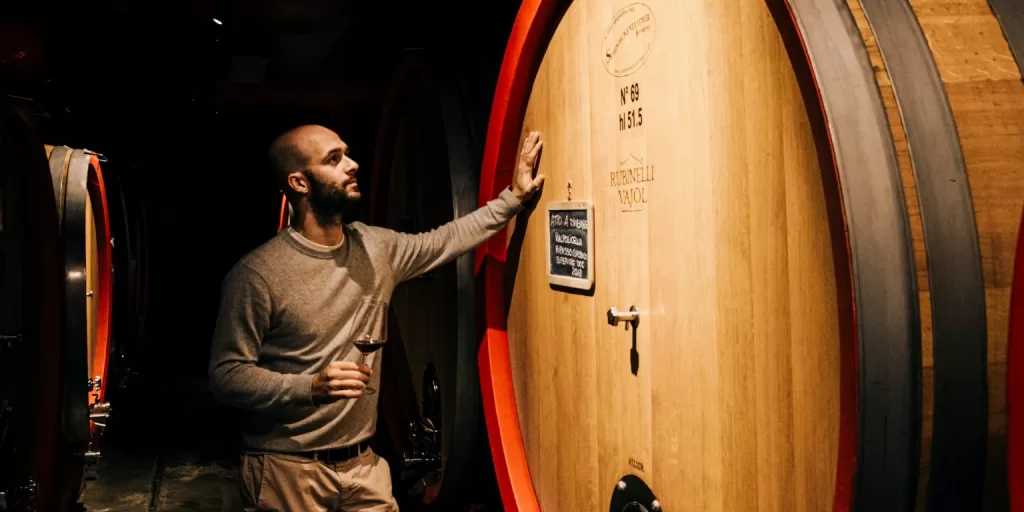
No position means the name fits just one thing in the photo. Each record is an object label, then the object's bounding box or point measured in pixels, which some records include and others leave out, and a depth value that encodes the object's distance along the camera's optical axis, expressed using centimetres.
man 229
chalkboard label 166
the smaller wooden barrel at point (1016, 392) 77
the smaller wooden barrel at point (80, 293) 326
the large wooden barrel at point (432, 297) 229
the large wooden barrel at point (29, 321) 258
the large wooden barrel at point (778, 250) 86
